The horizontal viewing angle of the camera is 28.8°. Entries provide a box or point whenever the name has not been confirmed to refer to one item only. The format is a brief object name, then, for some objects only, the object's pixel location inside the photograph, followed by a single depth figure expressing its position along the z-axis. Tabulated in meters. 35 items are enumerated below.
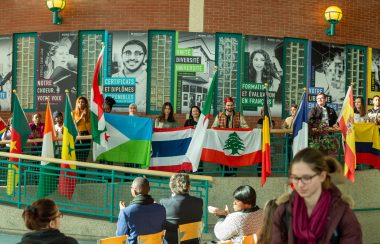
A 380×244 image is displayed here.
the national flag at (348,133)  13.52
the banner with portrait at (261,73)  17.38
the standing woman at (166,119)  14.05
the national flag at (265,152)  13.16
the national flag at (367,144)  14.67
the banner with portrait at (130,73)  17.16
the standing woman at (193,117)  14.27
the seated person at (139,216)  7.72
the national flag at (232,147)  13.67
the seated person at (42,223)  5.10
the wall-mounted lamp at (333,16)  17.61
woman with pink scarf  4.17
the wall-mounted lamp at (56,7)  17.24
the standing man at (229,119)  14.05
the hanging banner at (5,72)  17.94
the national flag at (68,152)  12.83
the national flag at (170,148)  13.52
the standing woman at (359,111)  15.01
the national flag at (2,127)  14.70
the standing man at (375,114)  14.91
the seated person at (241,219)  6.86
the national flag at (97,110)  13.06
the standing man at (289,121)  15.61
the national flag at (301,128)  13.55
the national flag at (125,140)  13.33
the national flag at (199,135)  12.84
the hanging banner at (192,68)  17.14
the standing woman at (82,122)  14.01
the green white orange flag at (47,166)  12.87
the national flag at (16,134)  13.19
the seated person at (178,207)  8.29
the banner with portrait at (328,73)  17.95
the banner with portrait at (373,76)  18.72
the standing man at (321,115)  14.42
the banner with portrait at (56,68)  17.44
